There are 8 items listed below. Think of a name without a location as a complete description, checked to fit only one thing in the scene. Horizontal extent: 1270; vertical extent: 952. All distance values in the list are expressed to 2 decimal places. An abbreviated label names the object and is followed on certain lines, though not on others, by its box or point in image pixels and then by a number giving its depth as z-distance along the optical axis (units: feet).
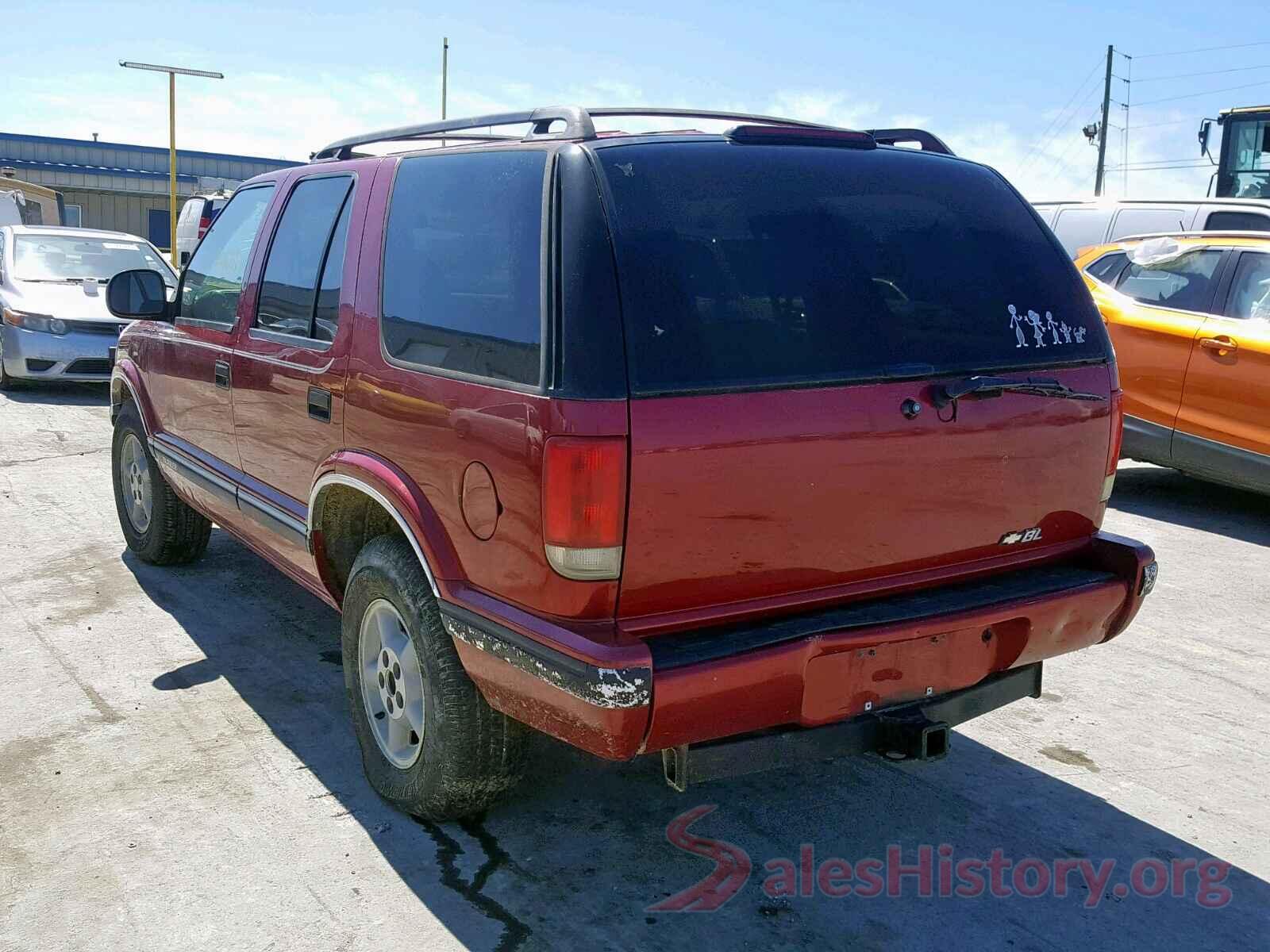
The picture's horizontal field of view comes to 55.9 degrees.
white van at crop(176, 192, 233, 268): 85.65
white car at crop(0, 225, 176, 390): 37.70
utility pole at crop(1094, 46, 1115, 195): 147.23
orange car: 23.56
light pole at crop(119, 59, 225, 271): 97.96
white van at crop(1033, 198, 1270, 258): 35.27
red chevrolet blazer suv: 8.91
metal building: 174.60
